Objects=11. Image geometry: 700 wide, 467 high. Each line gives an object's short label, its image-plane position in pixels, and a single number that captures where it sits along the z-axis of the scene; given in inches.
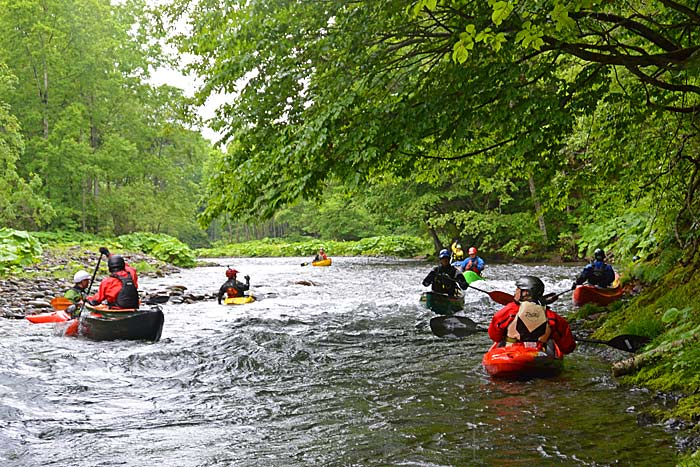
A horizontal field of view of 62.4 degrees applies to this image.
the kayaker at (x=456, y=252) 794.0
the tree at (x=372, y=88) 268.2
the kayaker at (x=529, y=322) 277.9
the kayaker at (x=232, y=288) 621.6
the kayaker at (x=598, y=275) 507.2
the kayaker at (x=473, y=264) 668.1
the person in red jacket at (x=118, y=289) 414.0
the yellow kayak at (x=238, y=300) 611.6
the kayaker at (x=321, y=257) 1325.0
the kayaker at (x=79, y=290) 484.0
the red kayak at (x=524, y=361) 266.5
